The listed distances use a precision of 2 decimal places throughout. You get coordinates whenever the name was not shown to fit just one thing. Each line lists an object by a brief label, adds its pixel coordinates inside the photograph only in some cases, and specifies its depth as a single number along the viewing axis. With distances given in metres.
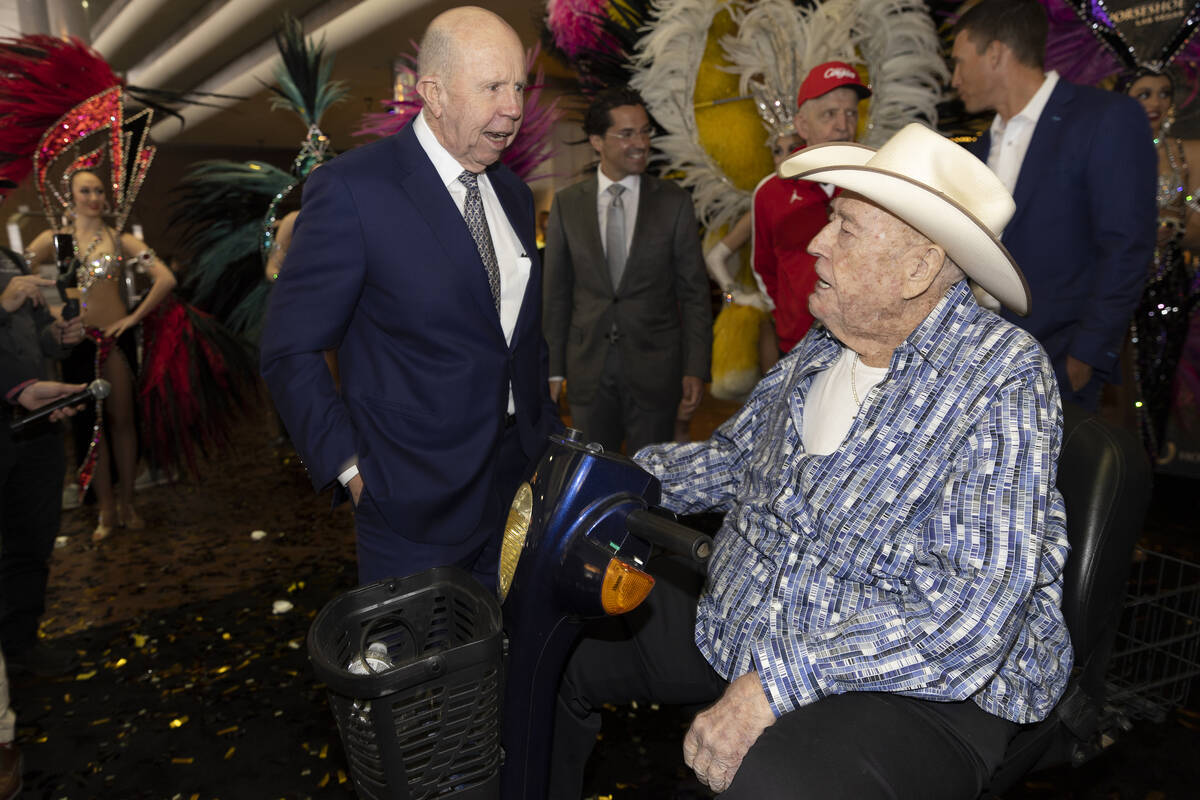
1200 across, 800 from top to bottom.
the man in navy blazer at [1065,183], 2.54
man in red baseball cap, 2.93
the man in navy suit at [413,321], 1.74
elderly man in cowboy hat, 1.27
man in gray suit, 3.59
